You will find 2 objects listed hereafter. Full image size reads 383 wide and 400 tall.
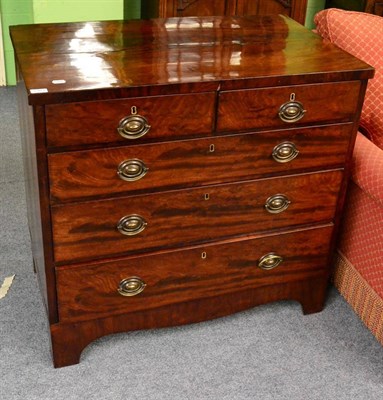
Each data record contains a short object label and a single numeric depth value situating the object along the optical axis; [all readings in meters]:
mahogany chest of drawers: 1.52
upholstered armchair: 1.86
